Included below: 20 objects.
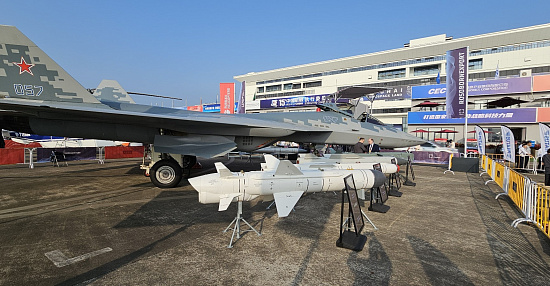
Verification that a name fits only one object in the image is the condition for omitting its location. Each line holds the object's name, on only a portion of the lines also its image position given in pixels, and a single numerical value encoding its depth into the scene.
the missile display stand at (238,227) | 4.75
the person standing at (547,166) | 8.84
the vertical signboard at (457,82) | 16.14
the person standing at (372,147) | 11.05
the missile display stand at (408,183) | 10.10
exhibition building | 27.70
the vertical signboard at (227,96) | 37.34
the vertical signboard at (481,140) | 15.55
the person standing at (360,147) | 10.82
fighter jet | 8.20
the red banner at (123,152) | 21.71
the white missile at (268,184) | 4.75
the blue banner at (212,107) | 66.38
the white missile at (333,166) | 6.10
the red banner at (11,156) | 16.47
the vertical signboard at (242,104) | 38.64
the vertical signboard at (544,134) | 13.16
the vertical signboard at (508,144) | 12.33
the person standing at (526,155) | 15.09
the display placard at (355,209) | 4.62
